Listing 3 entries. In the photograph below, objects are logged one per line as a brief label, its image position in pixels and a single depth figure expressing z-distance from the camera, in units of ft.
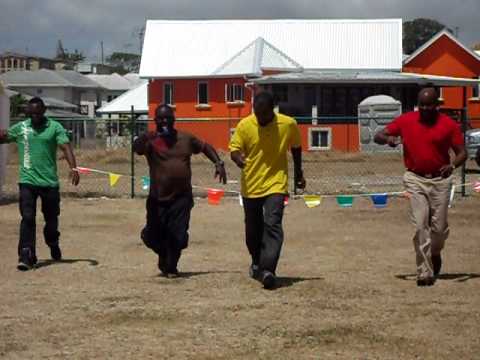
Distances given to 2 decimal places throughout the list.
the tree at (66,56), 466.70
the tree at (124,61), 489.67
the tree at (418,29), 394.73
